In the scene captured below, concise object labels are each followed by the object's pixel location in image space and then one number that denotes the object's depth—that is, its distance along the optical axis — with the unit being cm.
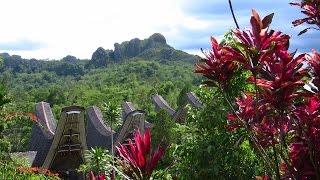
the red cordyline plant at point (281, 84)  278
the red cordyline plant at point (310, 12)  318
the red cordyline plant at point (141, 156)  263
